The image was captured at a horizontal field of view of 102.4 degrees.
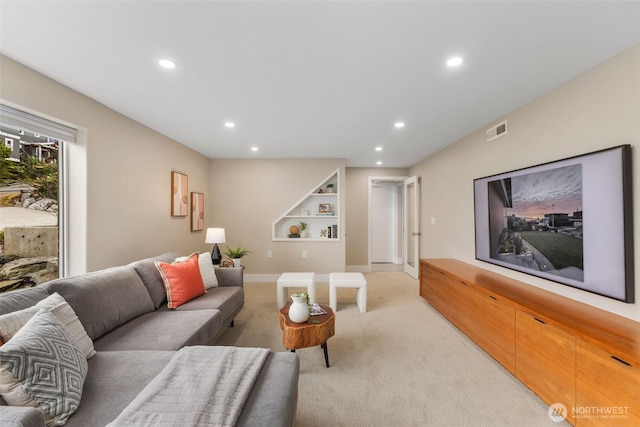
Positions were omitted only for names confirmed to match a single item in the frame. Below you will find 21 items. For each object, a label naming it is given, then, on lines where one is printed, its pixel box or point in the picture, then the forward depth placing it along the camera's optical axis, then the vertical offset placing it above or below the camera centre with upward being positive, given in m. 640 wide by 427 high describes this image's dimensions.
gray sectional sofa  1.12 -0.84
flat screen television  1.63 -0.06
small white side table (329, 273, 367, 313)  3.36 -0.93
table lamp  3.95 -0.35
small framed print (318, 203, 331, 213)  5.10 +0.14
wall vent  2.80 +0.94
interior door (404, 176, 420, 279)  5.12 -0.24
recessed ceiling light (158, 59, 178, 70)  1.81 +1.09
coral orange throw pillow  2.42 -0.64
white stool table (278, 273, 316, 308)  3.33 -0.90
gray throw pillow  1.01 -0.66
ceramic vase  2.17 -0.81
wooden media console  1.31 -0.85
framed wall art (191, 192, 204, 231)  4.29 +0.08
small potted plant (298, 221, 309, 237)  5.05 -0.25
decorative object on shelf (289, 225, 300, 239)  4.98 -0.32
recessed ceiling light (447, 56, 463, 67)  1.76 +1.07
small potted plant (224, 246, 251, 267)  4.13 -0.64
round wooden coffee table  2.09 -0.97
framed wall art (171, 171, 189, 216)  3.67 +0.33
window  1.91 +0.23
